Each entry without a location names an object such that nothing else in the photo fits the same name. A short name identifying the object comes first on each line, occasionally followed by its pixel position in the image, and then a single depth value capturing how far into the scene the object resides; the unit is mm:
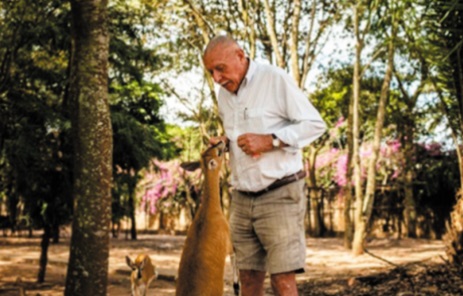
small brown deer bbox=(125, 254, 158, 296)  6469
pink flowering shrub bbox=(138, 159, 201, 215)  30448
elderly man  3715
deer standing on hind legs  3502
